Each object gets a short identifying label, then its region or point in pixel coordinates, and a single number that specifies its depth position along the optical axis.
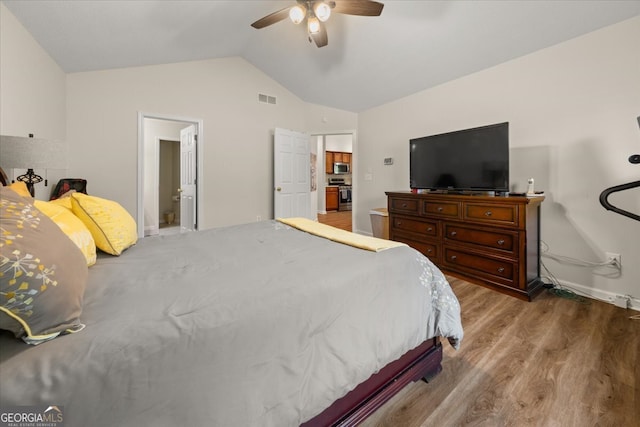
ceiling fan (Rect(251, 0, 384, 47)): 2.19
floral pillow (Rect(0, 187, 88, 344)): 0.60
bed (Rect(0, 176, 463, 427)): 0.63
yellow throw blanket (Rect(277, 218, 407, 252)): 1.52
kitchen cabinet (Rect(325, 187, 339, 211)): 8.70
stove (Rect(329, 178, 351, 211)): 8.97
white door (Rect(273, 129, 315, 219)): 4.75
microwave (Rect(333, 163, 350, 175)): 8.98
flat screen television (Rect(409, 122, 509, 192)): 2.66
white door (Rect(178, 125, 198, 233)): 4.27
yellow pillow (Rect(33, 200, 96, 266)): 1.18
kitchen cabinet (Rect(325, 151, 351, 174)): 8.83
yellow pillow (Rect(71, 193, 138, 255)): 1.41
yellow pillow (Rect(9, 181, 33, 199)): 1.41
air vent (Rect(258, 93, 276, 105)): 4.70
